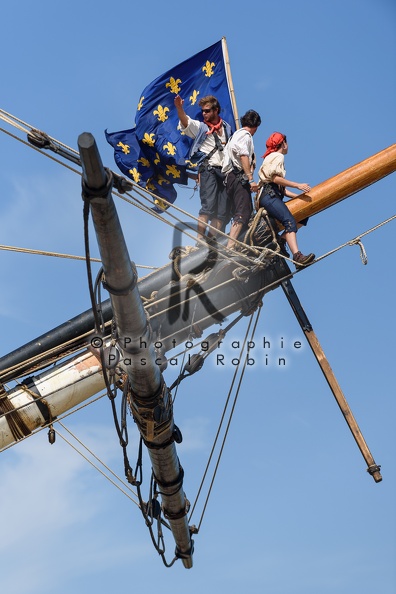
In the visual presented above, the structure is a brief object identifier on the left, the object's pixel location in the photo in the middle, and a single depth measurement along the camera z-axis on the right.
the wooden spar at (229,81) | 17.22
